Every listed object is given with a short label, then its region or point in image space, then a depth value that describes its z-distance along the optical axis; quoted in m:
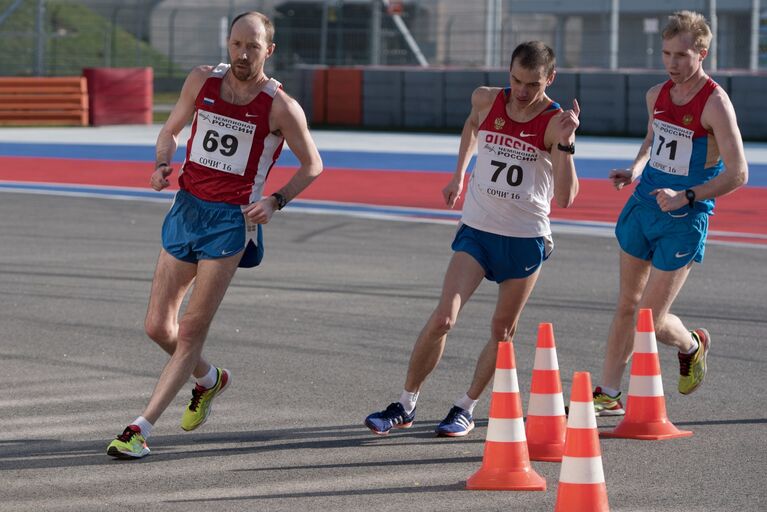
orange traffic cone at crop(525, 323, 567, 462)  12.33
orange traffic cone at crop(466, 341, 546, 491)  11.48
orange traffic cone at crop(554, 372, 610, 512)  10.37
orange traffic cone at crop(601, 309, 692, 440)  13.34
